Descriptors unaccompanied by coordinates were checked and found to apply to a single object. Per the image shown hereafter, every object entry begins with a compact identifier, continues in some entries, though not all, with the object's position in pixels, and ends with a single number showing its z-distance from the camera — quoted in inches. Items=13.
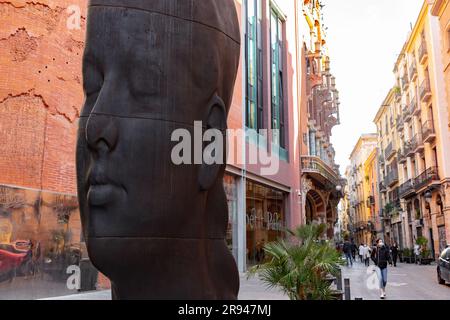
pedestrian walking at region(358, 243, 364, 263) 1150.3
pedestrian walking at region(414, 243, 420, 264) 1211.9
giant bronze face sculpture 137.7
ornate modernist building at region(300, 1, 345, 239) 1144.8
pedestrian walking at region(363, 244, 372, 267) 1141.1
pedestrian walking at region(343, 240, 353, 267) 1078.4
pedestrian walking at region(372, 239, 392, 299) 497.4
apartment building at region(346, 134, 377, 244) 2982.3
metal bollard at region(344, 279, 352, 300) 348.5
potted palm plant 287.0
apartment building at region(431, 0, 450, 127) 1152.4
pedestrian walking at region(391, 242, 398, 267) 1132.3
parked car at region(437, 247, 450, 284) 582.6
